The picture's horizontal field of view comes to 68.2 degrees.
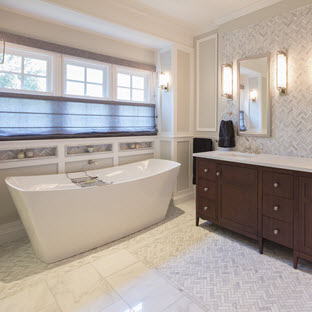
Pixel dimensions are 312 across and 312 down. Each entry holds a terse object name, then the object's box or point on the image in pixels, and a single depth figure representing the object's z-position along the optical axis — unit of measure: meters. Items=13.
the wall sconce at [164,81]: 3.46
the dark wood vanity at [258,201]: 1.88
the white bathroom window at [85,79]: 2.88
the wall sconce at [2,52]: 2.31
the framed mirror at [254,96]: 2.66
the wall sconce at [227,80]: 3.01
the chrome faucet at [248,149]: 2.85
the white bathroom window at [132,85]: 3.37
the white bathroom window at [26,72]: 2.46
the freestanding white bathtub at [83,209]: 1.91
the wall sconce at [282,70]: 2.48
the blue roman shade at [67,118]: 2.44
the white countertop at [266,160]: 1.92
